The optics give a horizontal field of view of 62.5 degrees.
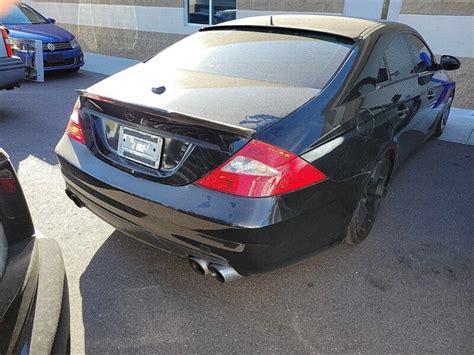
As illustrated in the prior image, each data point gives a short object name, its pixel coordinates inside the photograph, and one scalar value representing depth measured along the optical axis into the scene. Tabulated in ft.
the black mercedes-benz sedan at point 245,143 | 6.25
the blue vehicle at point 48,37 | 26.35
